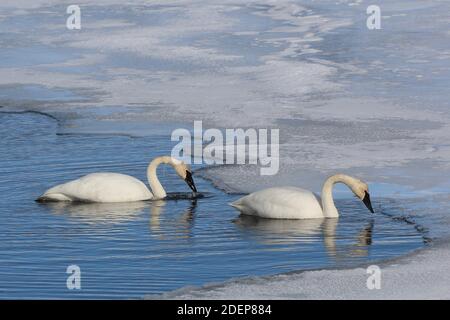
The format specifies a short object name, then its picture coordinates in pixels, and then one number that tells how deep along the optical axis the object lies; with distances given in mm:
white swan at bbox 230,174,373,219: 19094
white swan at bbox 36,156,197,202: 20484
